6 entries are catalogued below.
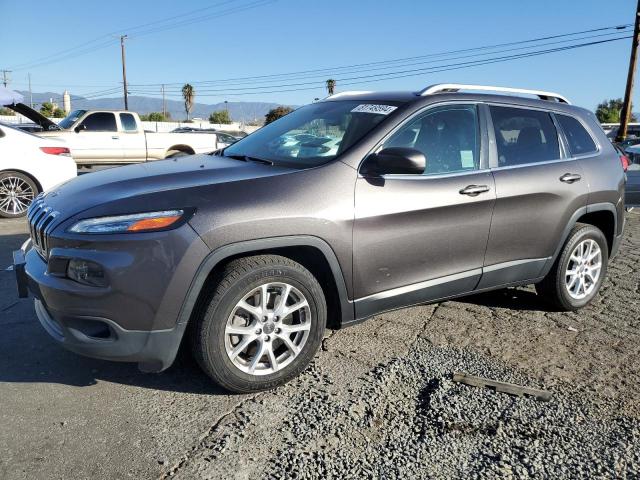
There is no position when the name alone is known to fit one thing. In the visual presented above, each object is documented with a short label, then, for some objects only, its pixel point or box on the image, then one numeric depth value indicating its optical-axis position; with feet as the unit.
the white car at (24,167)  26.45
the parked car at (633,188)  25.18
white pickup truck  46.37
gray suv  9.13
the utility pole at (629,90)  70.03
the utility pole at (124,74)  164.14
